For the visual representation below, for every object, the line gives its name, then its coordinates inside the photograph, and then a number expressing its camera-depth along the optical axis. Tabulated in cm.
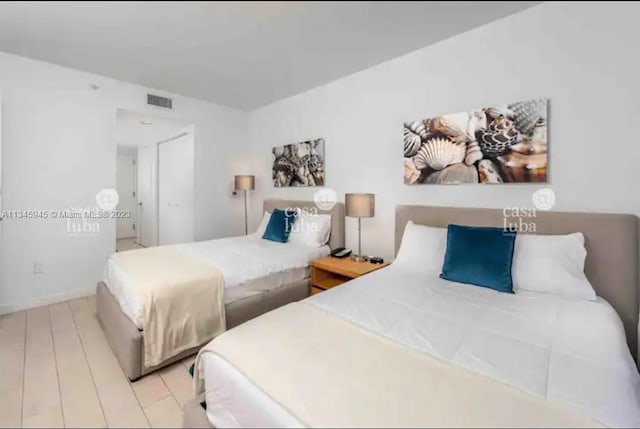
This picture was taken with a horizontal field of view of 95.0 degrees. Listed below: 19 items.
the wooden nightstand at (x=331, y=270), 251
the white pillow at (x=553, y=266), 165
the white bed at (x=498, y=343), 89
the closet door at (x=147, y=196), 538
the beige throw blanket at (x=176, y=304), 181
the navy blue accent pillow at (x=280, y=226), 321
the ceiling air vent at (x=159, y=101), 349
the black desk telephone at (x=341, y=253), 290
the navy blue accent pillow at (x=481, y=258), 176
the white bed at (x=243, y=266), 207
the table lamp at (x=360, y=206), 271
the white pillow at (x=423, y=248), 211
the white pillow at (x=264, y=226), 358
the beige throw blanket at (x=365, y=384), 78
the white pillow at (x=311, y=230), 307
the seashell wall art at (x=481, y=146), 197
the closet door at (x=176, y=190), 420
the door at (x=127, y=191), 634
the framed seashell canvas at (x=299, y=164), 342
